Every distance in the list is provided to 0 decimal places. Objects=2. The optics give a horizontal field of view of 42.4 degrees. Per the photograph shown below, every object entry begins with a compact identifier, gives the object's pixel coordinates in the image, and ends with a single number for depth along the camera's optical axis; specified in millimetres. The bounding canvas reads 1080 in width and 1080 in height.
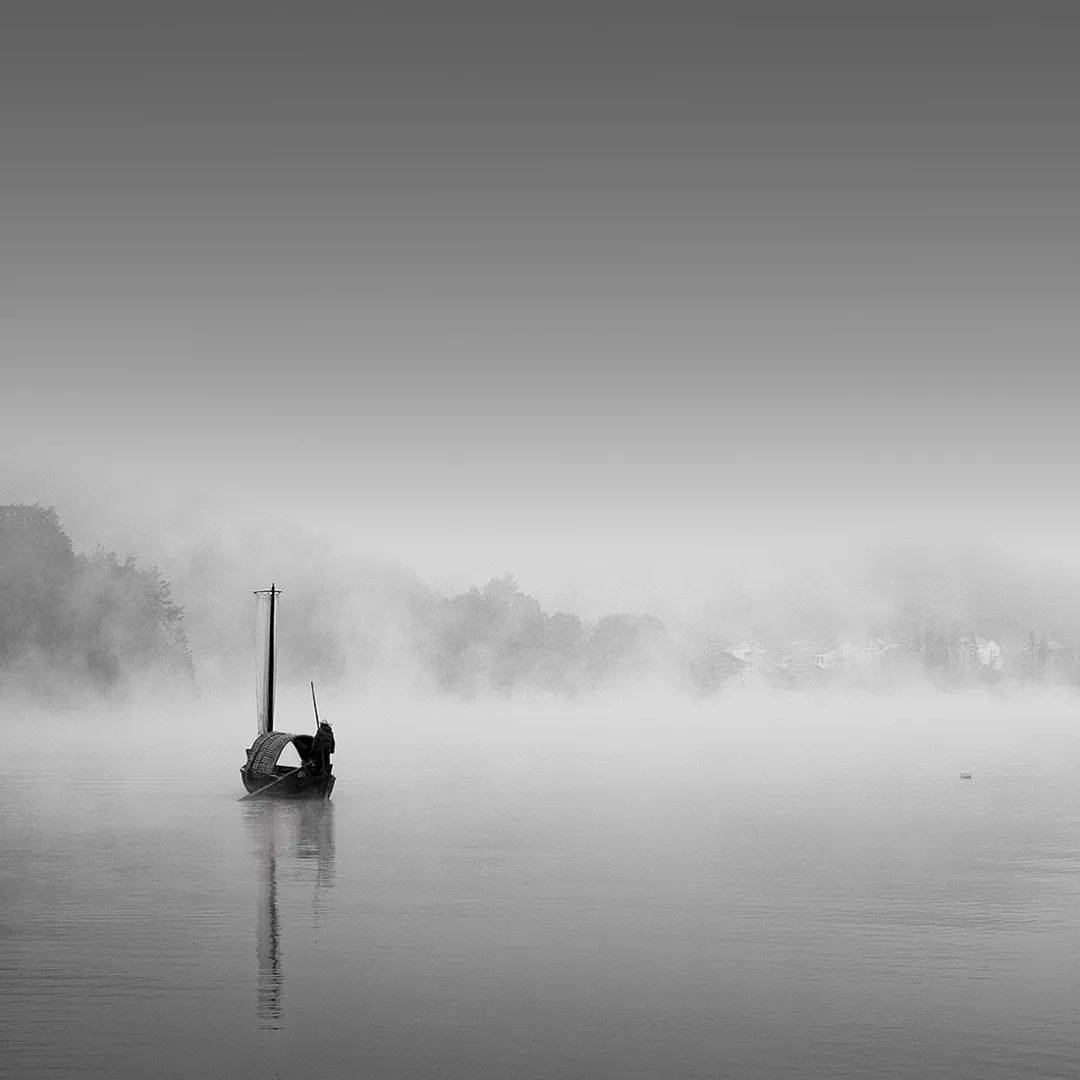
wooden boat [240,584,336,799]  79625
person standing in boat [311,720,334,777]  79375
